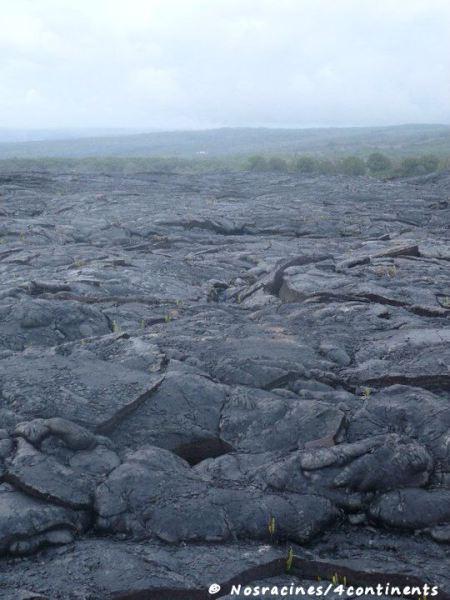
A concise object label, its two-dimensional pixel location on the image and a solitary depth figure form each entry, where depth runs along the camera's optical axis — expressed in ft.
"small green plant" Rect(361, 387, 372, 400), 32.25
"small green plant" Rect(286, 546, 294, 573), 22.26
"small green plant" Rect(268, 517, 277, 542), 23.77
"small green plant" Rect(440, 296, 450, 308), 46.72
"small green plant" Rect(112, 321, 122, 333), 42.60
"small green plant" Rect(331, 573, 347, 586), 21.52
